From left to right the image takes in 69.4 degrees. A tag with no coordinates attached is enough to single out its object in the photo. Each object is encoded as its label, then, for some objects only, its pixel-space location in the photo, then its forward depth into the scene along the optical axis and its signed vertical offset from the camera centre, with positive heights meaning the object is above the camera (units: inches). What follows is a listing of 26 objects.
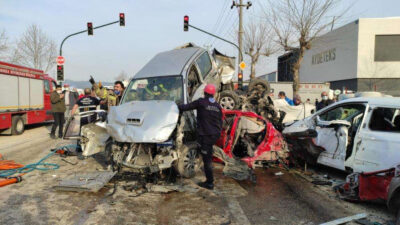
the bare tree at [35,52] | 1221.0 +197.2
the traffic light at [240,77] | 716.0 +58.7
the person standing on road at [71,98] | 587.2 +0.6
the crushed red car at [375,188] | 142.0 -47.6
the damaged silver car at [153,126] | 193.8 -19.0
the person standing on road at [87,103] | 305.1 -4.9
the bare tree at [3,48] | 1013.4 +174.3
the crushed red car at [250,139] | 240.2 -33.6
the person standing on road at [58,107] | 399.5 -12.4
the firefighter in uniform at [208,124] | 198.1 -16.6
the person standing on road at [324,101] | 406.6 +0.9
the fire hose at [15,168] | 209.5 -59.5
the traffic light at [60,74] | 710.5 +59.4
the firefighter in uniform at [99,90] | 382.3 +11.8
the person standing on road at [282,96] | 444.5 +7.8
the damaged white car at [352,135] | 180.9 -24.6
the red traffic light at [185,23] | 739.4 +197.3
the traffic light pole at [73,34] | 721.0 +160.6
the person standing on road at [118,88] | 341.1 +13.0
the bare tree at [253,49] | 1168.8 +216.2
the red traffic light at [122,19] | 720.3 +199.0
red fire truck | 437.7 -0.2
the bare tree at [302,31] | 725.9 +182.4
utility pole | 831.3 +264.4
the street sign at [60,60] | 698.2 +91.9
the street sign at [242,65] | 715.4 +88.4
